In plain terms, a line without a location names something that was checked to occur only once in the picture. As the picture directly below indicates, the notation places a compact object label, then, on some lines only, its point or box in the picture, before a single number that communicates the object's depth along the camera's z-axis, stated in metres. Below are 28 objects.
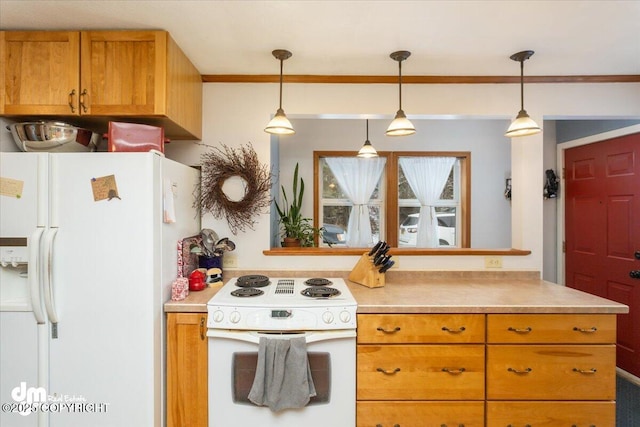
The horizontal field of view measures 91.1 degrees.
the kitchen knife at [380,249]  2.11
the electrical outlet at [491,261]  2.33
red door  2.48
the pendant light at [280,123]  1.88
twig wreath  2.23
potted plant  2.64
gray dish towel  1.59
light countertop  1.66
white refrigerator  1.52
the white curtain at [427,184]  3.93
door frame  3.07
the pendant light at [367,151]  3.09
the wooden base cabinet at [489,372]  1.65
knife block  2.09
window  3.86
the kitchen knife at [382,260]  2.08
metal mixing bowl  1.65
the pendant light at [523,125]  1.81
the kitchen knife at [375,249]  2.13
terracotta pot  2.57
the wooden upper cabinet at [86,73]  1.70
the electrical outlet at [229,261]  2.30
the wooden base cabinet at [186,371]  1.67
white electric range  1.64
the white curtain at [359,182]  3.89
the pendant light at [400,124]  1.88
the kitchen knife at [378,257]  2.08
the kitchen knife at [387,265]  2.08
